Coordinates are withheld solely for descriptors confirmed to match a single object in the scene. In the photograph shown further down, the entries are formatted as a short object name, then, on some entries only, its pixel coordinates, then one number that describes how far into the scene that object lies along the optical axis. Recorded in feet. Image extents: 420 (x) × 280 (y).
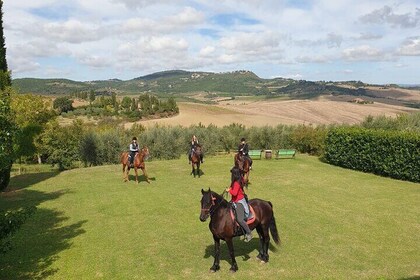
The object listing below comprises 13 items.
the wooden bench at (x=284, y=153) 104.27
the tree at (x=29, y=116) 70.13
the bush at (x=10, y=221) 26.73
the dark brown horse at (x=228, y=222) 32.42
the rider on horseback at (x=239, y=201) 33.65
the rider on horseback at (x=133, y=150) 71.26
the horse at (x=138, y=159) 70.64
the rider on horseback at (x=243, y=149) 68.54
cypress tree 68.47
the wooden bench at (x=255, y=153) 103.14
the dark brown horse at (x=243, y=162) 64.45
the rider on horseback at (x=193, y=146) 77.04
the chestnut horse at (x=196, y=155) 76.07
